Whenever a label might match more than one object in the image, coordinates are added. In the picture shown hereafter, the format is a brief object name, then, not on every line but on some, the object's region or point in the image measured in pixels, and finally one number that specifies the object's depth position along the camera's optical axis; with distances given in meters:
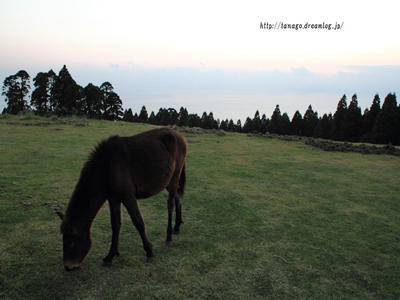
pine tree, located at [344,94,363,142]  40.00
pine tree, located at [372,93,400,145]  33.84
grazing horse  3.79
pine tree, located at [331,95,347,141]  41.88
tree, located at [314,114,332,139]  45.15
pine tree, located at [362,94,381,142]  39.55
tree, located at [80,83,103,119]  32.34
